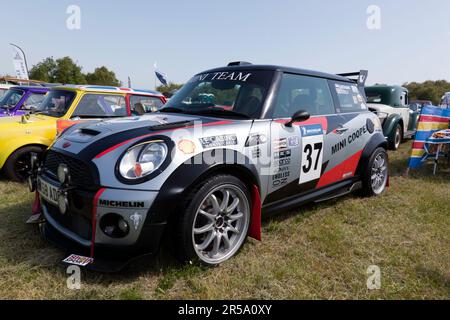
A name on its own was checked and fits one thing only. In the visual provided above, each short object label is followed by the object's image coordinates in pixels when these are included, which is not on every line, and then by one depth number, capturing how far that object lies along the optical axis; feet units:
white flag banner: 67.41
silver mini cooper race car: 7.19
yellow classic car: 15.44
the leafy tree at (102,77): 161.79
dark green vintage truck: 28.02
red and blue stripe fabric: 19.57
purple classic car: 20.61
